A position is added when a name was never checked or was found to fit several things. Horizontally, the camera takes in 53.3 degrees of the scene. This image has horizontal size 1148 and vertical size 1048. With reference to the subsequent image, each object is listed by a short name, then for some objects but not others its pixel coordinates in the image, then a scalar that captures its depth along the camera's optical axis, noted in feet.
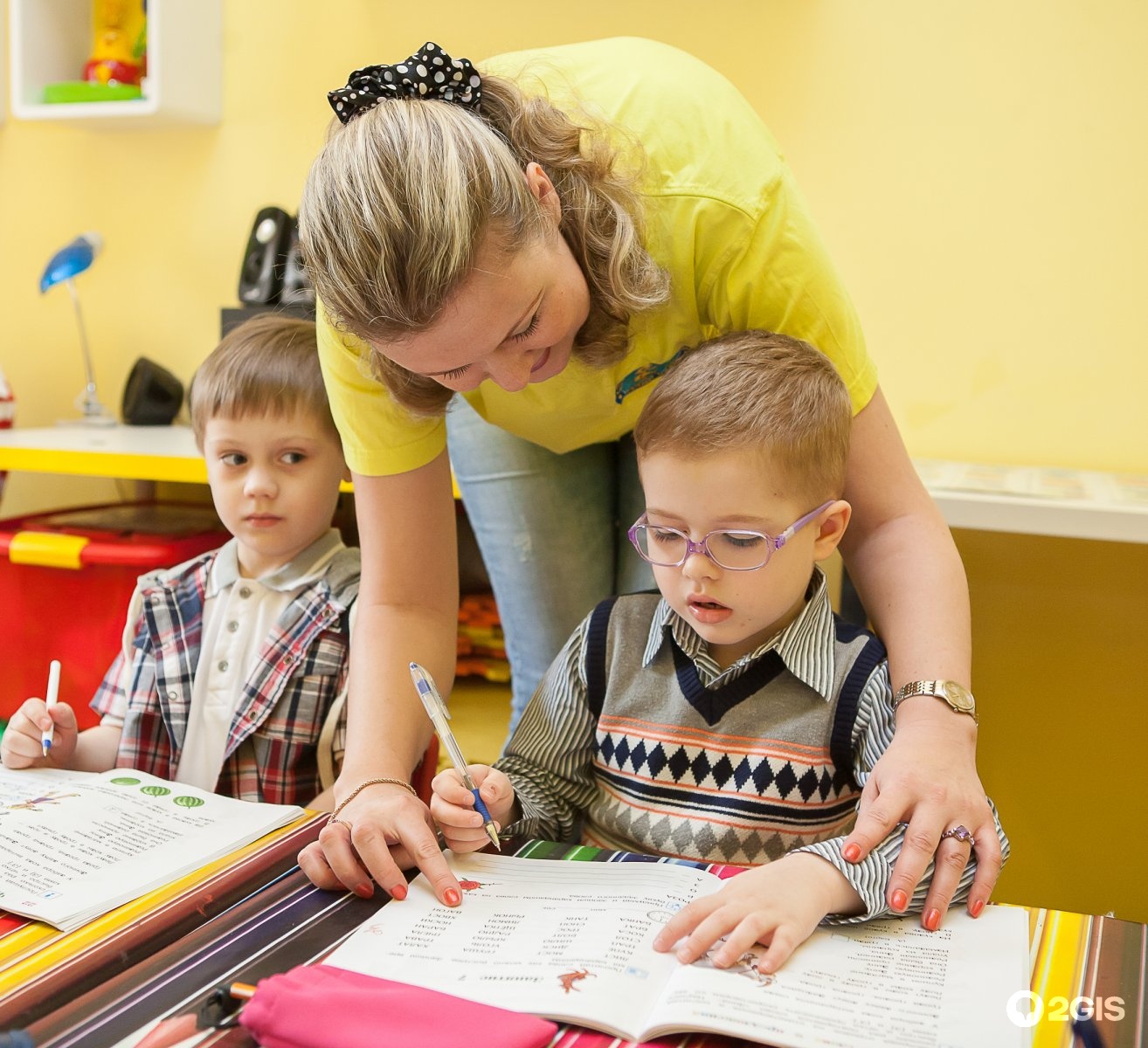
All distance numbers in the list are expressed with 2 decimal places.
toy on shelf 7.68
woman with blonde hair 2.66
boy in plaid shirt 4.19
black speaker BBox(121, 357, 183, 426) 7.99
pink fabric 1.89
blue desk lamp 7.61
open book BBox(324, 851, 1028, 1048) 1.98
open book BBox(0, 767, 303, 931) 2.48
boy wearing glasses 3.06
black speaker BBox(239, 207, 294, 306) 7.39
